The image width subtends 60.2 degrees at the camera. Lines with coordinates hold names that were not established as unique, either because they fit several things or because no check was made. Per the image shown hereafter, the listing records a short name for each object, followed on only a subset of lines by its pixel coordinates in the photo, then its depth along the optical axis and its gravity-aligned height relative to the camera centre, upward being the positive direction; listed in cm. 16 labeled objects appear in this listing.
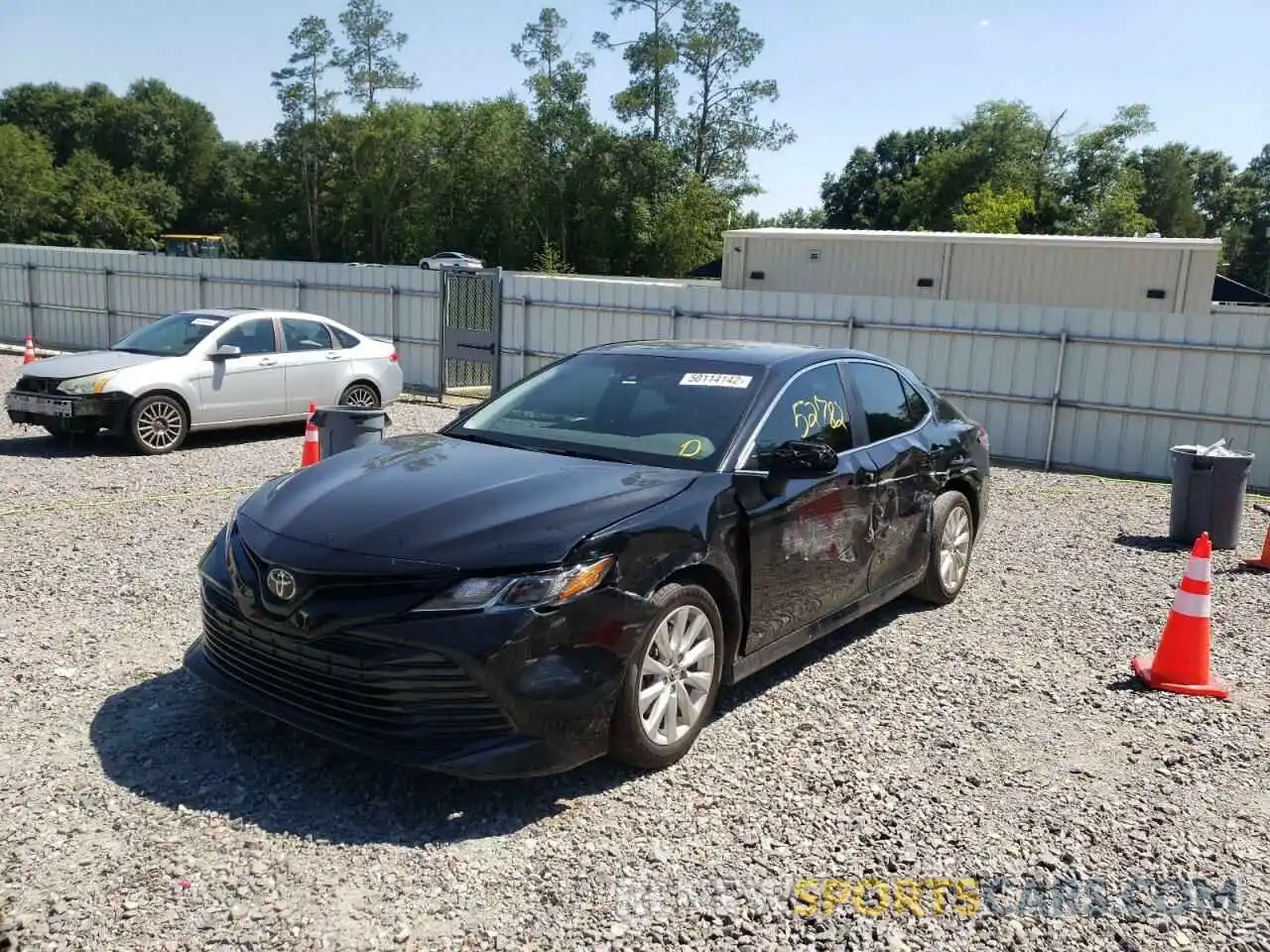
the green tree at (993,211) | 4922 +407
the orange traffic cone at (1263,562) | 804 -180
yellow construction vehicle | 4881 +74
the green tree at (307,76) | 5869 +1001
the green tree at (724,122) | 5441 +814
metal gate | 1608 -71
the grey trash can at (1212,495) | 866 -143
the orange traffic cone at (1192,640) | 545 -162
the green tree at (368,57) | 5953 +1143
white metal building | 1841 +58
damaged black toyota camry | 370 -105
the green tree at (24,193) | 5950 +308
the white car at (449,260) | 4402 +51
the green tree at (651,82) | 5378 +977
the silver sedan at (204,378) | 1066 -122
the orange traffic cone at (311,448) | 942 -157
